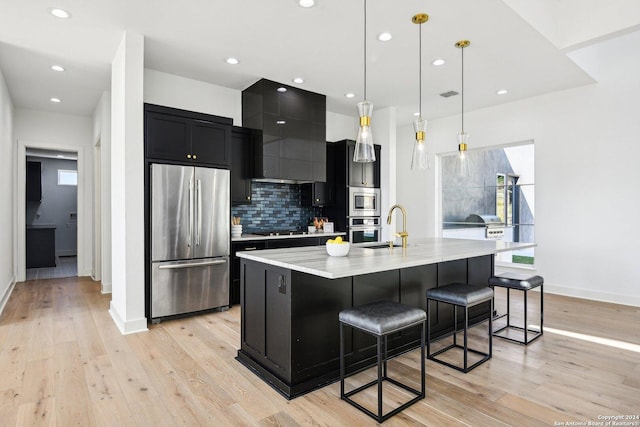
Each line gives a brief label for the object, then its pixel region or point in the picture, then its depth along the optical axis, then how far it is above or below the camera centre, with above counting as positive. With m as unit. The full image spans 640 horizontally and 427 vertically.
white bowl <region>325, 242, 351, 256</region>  2.65 -0.28
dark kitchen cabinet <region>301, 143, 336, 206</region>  5.73 +0.33
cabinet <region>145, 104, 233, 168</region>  3.86 +0.83
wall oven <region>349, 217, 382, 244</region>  5.86 -0.32
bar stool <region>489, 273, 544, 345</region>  3.28 -0.69
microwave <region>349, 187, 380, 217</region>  5.84 +0.14
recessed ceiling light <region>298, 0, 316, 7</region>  2.97 +1.71
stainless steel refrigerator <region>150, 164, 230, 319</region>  3.84 -0.31
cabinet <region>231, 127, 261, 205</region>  4.83 +0.65
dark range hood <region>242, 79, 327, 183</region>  4.82 +1.12
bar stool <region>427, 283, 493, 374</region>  2.70 -0.67
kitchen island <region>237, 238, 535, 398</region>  2.37 -0.67
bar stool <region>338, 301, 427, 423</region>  2.07 -0.67
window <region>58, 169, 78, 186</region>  9.79 +0.90
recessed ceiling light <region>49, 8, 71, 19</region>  3.09 +1.70
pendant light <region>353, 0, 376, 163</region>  2.85 +0.52
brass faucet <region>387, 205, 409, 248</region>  3.23 -0.23
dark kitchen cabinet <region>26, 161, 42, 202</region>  8.80 +0.69
